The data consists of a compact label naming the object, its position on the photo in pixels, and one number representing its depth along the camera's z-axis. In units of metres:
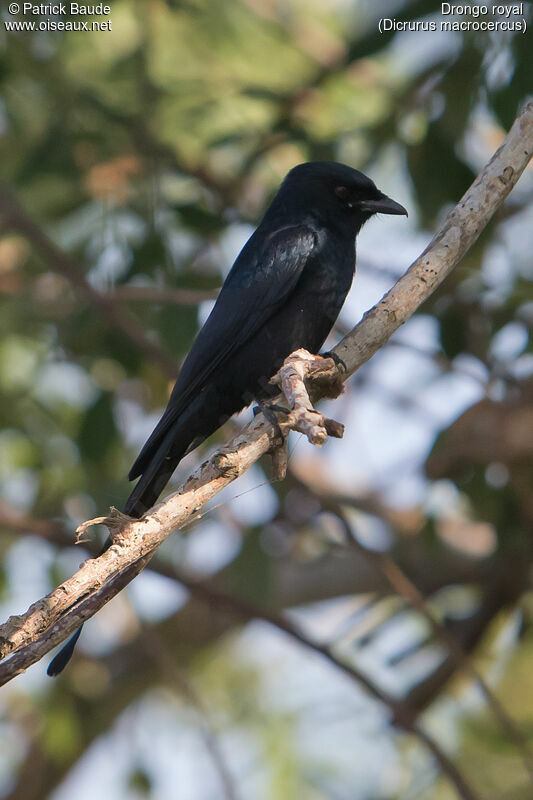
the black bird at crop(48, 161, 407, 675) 7.21
